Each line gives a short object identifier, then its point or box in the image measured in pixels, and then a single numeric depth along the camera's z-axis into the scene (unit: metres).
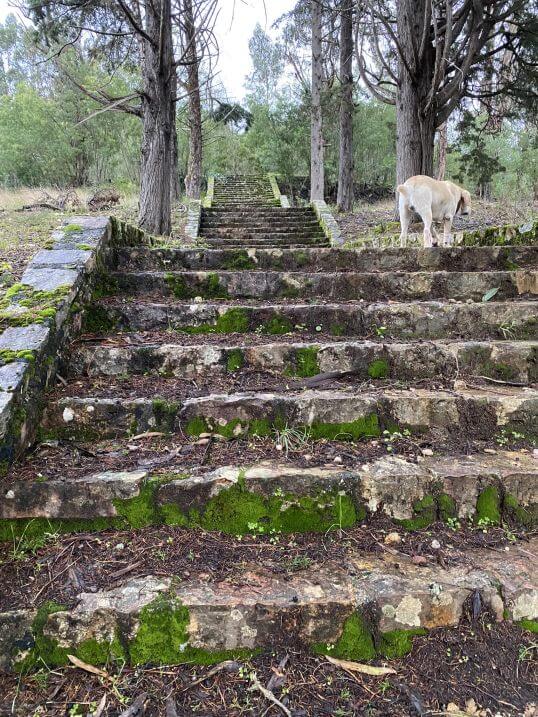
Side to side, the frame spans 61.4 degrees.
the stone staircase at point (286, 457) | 1.42
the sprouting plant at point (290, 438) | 2.01
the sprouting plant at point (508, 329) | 2.64
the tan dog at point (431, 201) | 4.71
